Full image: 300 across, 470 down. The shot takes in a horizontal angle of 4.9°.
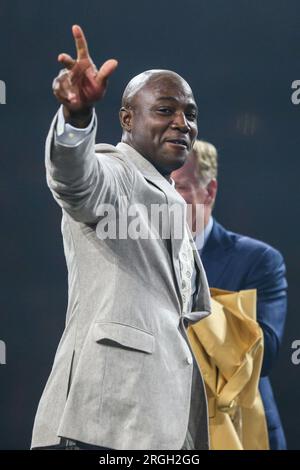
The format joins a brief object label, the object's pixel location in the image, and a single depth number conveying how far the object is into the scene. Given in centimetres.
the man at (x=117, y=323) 804
